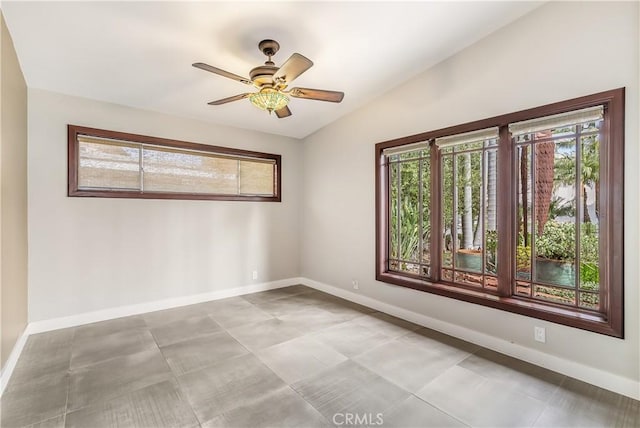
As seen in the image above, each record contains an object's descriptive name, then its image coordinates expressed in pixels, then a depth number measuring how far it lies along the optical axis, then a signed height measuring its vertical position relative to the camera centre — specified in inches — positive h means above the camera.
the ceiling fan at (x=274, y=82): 94.3 +45.2
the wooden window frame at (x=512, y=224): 92.3 -3.7
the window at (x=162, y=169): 146.6 +26.0
